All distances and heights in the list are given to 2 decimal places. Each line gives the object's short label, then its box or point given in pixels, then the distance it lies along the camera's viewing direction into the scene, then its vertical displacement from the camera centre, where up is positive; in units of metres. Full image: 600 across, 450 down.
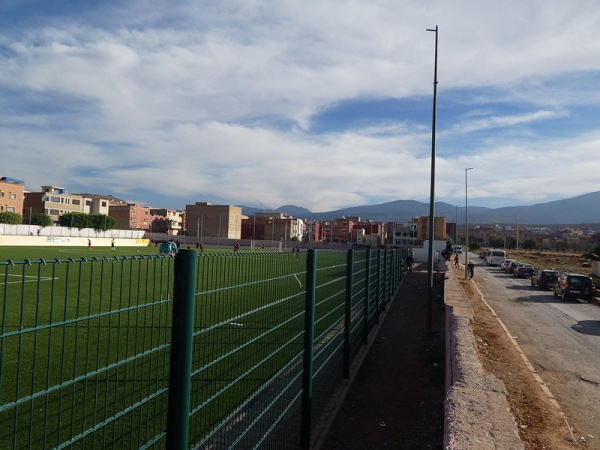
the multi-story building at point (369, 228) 134.12 +3.35
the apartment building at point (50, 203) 111.69 +6.10
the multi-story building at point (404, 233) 110.00 +2.08
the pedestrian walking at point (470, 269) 32.31 -1.71
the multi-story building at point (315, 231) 139.62 +2.04
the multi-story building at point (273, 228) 137.62 +2.64
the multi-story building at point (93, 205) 124.94 +6.54
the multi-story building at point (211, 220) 138.88 +4.18
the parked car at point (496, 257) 55.51 -1.52
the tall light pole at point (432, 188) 13.41 +1.59
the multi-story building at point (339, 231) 136.75 +2.29
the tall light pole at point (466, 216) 31.63 +2.01
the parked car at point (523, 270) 36.32 -1.91
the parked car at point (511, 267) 41.10 -1.95
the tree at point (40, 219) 98.19 +1.90
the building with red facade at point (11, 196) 89.75 +5.92
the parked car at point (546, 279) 27.77 -1.88
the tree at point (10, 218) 80.12 +1.66
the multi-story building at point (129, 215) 135.25 +4.53
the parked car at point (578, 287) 21.53 -1.79
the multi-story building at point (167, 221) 145.12 +3.71
